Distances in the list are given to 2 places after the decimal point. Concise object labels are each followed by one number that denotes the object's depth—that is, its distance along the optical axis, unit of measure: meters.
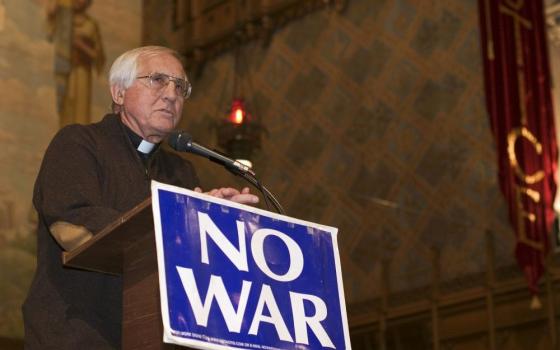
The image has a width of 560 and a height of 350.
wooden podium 4.85
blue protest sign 4.64
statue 16.83
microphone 5.76
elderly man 5.44
